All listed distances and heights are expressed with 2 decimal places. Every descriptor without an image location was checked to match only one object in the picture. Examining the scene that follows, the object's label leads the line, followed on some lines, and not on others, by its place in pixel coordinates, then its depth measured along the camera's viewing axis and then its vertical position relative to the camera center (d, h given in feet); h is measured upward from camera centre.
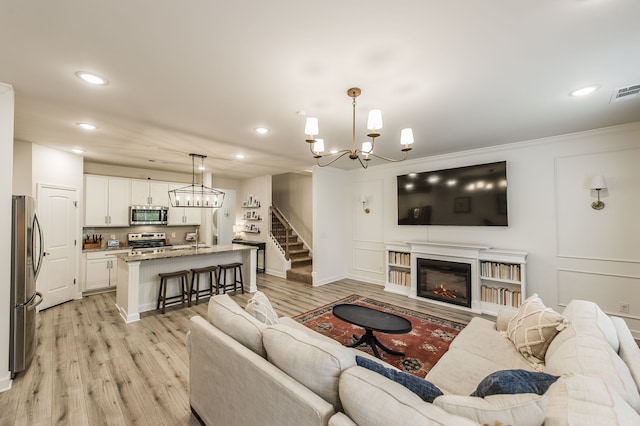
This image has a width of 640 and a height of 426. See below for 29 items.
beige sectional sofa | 3.20 -2.56
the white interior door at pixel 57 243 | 14.16 -1.39
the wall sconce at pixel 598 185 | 11.53 +1.33
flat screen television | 14.32 +1.20
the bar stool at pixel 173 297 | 13.80 -3.98
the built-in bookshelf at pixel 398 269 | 17.44 -3.63
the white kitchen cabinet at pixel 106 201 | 17.46 +1.22
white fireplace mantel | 13.48 -2.33
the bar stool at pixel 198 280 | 15.03 -3.77
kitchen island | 12.78 -2.79
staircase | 20.71 -3.05
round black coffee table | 8.67 -3.65
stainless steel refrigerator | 8.14 -2.17
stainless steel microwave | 19.13 +0.23
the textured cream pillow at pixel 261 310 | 7.13 -2.56
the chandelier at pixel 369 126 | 7.39 +2.64
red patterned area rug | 9.37 -5.10
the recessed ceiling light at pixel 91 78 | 7.30 +4.00
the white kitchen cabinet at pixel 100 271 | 16.74 -3.42
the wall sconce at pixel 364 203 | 20.40 +1.09
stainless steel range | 19.49 -1.70
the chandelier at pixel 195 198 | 16.16 +1.27
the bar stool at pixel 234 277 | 16.58 -3.92
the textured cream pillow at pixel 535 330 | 6.44 -2.91
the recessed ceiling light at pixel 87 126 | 11.18 +4.00
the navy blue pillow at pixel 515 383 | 3.82 -2.55
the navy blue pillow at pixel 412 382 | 3.94 -2.57
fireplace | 14.79 -3.82
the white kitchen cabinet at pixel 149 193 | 19.48 +1.92
